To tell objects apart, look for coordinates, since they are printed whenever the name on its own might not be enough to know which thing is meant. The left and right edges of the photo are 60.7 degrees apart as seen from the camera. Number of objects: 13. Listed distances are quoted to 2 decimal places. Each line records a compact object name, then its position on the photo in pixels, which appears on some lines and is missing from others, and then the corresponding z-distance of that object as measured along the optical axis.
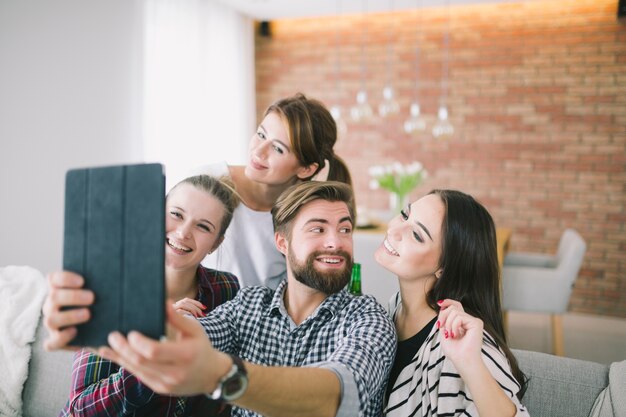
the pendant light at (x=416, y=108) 4.31
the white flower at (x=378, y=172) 4.48
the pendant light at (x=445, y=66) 5.37
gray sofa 1.52
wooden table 3.61
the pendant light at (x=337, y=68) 5.80
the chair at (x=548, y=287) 3.56
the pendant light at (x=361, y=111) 4.15
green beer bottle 1.85
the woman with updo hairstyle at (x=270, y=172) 2.02
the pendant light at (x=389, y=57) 5.60
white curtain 4.45
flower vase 4.47
